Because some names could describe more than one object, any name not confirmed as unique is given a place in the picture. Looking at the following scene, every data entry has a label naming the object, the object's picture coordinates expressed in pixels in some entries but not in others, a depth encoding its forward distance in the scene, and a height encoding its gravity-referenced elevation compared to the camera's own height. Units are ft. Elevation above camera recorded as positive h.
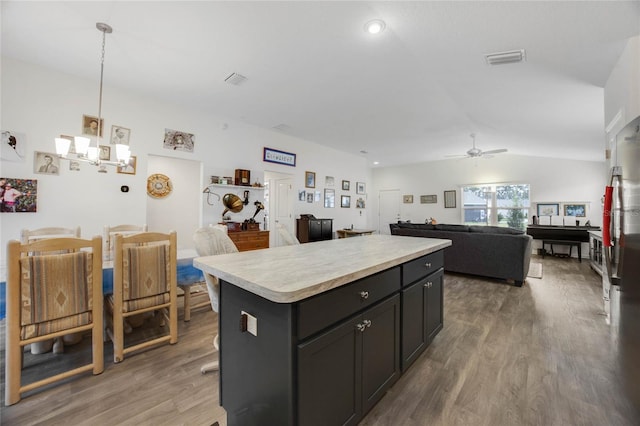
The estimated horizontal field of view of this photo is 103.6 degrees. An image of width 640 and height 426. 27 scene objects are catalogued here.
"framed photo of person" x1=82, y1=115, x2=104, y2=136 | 11.37 +3.96
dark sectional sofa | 13.00 -1.99
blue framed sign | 18.25 +4.26
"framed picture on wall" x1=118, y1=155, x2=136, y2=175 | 12.42 +2.18
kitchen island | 3.34 -1.88
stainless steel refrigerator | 4.31 -0.73
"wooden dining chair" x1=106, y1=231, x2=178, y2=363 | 6.60 -1.96
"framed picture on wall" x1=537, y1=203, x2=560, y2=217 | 22.62 +0.55
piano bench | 19.89 -2.35
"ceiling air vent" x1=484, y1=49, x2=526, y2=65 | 8.04 +5.19
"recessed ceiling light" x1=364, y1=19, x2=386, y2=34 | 7.45 +5.69
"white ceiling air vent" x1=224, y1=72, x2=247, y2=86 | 10.75 +5.89
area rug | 15.47 -3.66
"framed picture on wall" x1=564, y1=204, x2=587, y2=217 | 21.48 +0.46
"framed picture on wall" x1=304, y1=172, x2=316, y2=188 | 21.38 +2.91
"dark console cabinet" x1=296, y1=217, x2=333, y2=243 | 20.21 -1.33
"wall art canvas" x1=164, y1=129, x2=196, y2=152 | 13.73 +4.05
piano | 19.62 -1.39
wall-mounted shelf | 15.38 +1.70
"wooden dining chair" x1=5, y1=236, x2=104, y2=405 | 5.14 -1.92
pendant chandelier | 7.82 +2.06
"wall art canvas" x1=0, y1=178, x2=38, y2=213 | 9.68 +0.63
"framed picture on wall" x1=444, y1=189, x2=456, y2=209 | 27.86 +1.71
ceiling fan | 17.95 +4.52
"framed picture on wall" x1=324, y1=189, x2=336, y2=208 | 23.29 +1.47
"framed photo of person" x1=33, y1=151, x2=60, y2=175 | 10.33 +2.02
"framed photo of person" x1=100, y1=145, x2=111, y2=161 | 11.85 +2.83
